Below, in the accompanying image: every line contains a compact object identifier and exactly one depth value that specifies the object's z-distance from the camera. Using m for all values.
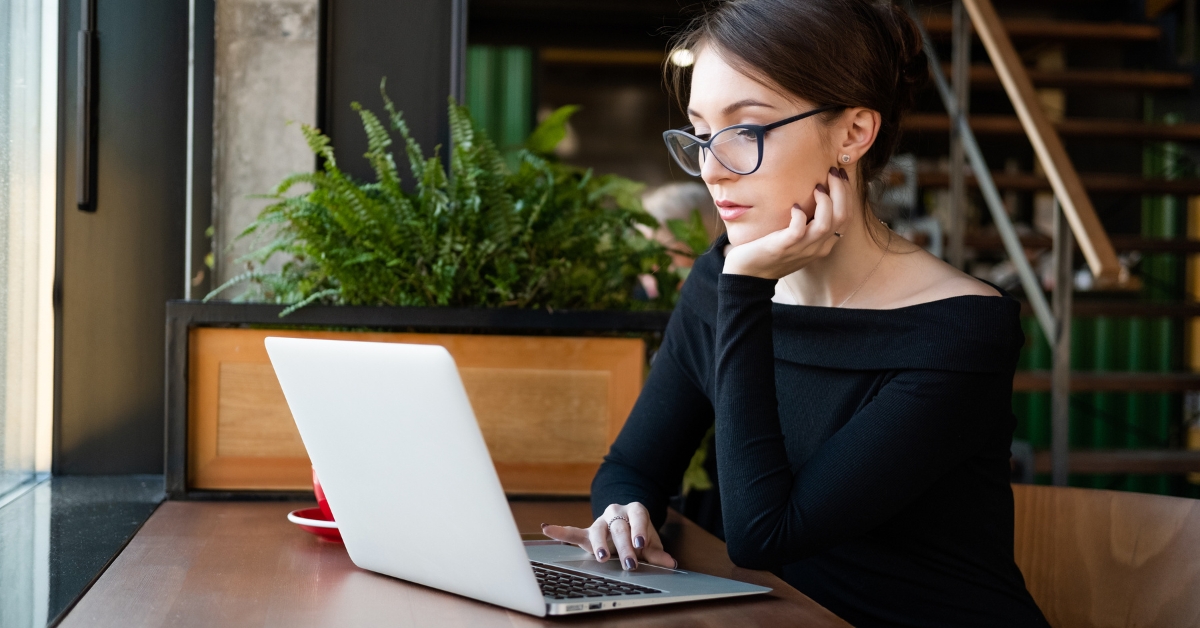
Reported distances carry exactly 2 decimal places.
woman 1.17
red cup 1.25
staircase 3.87
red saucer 1.20
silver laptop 0.84
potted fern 1.56
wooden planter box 1.56
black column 1.82
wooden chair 1.23
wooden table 0.89
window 1.55
